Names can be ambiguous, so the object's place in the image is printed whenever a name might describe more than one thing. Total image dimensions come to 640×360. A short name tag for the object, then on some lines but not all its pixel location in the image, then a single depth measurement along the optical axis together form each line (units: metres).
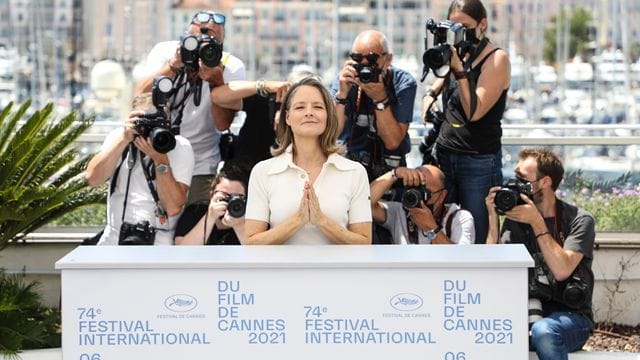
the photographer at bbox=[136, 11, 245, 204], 10.81
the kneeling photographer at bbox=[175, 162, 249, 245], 10.06
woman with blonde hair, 8.75
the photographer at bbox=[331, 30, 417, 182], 10.68
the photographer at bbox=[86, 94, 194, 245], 10.38
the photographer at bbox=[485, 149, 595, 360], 9.45
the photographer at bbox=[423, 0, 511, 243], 10.63
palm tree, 10.99
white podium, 7.69
